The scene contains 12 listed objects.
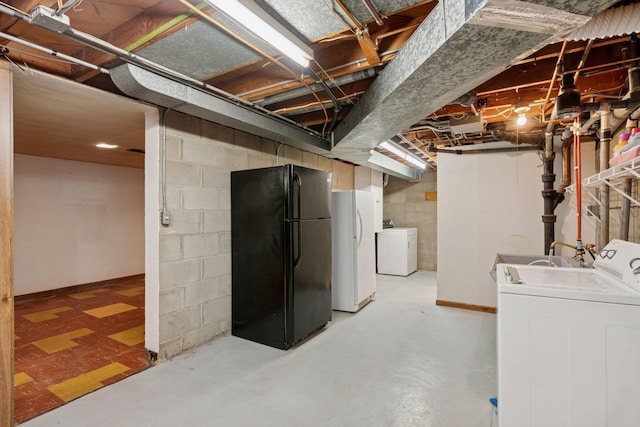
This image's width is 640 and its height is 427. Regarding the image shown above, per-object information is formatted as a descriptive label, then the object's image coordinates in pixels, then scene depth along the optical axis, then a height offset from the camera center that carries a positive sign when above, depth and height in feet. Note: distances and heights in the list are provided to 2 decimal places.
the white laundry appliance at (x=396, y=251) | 21.12 -2.63
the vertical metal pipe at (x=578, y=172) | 7.80 +1.03
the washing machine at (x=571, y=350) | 4.29 -1.99
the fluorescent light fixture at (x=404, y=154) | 14.39 +3.10
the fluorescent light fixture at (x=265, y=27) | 4.83 +3.21
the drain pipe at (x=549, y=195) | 11.19 +0.66
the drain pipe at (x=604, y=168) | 7.70 +1.09
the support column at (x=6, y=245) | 5.82 -0.58
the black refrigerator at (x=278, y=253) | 9.74 -1.32
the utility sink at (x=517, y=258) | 9.61 -1.41
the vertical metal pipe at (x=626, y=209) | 6.86 +0.08
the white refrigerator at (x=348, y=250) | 13.51 -1.58
